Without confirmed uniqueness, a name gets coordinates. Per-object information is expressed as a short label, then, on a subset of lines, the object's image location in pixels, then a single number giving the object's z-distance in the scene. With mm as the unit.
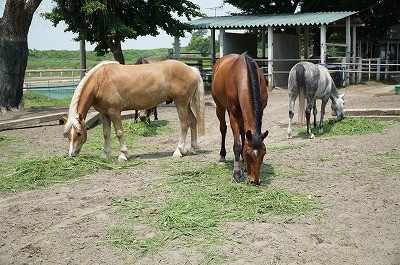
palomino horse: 8695
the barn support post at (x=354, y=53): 24062
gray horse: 10648
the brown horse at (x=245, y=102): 6332
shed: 22392
